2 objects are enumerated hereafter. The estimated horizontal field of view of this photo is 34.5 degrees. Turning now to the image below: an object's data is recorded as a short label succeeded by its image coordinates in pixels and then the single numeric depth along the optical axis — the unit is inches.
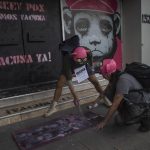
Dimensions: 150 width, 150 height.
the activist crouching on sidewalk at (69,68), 171.0
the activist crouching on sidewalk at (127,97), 129.9
